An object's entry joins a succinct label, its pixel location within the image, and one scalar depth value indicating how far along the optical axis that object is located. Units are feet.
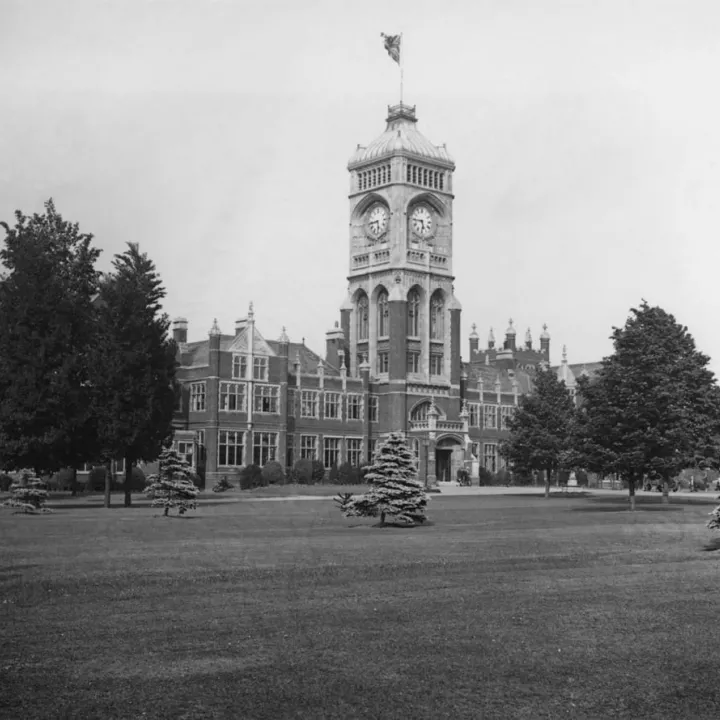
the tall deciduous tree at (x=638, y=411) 150.92
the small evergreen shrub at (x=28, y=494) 128.47
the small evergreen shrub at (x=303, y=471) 255.09
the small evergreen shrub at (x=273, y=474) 246.06
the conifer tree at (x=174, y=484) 123.54
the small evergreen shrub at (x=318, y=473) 258.16
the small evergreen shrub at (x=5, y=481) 207.51
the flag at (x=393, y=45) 286.25
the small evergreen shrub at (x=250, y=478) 239.09
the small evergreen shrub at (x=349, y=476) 256.52
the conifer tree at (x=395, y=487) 110.01
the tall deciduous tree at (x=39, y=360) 148.66
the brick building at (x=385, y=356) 262.06
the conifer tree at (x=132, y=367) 157.38
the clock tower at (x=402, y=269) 292.81
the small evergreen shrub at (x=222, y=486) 230.89
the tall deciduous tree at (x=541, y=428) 222.28
